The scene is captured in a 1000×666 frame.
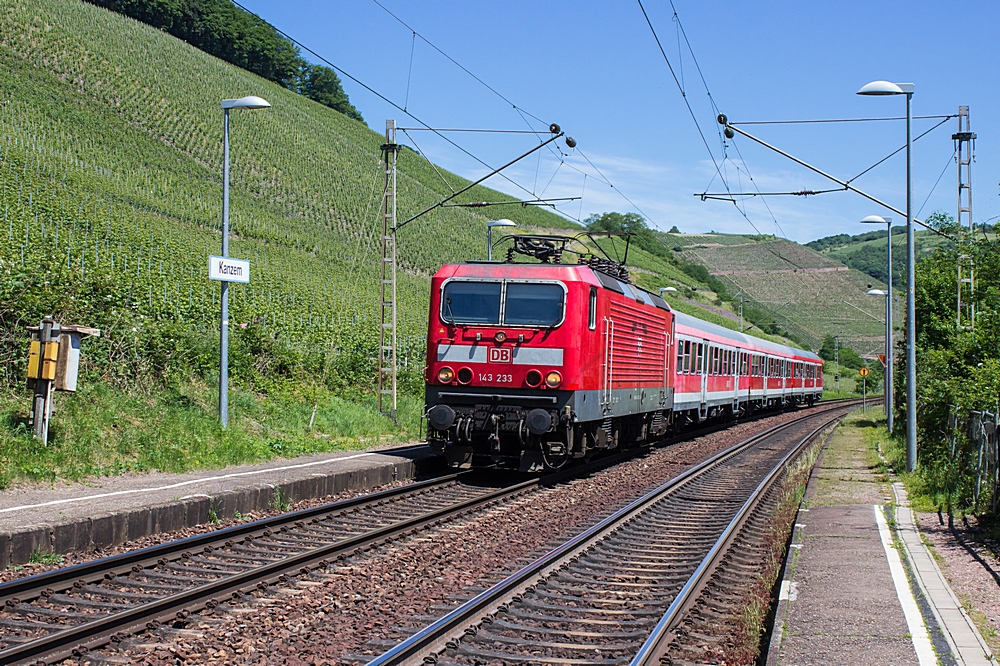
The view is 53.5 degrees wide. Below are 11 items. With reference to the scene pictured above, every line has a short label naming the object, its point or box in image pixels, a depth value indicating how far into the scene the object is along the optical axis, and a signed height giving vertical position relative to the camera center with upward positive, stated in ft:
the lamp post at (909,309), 56.90 +5.99
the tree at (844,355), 315.17 +14.73
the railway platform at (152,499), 31.04 -4.80
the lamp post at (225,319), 55.93 +3.34
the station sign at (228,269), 55.83 +6.15
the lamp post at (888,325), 95.71 +9.34
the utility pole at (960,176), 74.38 +17.92
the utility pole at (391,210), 74.49 +13.19
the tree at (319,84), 457.68 +137.07
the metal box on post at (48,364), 43.91 +0.23
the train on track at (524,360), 50.37 +1.42
